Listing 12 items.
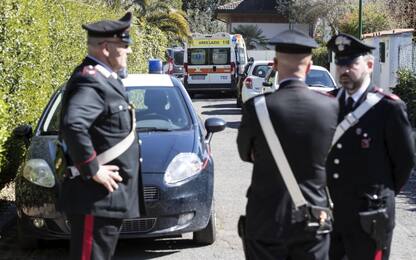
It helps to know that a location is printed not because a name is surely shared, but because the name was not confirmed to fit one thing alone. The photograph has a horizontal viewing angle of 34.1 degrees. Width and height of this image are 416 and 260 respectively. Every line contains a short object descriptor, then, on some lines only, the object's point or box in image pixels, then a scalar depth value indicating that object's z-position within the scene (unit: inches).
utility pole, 863.7
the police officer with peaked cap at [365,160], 152.9
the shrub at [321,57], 1227.9
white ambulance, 1043.3
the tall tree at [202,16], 2413.9
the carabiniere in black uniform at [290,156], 136.3
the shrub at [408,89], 565.2
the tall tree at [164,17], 1282.8
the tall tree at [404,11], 1044.1
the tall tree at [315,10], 1635.1
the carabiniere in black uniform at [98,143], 150.4
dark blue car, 234.1
